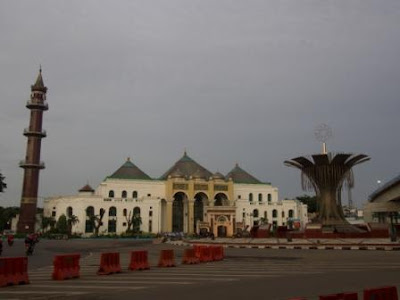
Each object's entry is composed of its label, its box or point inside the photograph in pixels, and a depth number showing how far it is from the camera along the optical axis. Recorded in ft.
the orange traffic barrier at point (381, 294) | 18.89
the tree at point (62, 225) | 253.03
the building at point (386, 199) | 186.70
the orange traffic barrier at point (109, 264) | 48.65
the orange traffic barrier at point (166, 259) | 59.06
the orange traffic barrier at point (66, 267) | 43.42
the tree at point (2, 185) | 128.88
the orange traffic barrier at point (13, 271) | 38.37
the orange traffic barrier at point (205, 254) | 68.23
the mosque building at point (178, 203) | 268.82
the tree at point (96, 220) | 257.34
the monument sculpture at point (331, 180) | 148.56
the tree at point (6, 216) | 280.84
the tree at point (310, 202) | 380.27
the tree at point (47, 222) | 262.16
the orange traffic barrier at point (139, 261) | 54.08
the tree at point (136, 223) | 266.57
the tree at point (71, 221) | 255.50
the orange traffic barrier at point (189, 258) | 64.23
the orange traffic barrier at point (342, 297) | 17.29
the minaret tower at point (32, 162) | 235.20
